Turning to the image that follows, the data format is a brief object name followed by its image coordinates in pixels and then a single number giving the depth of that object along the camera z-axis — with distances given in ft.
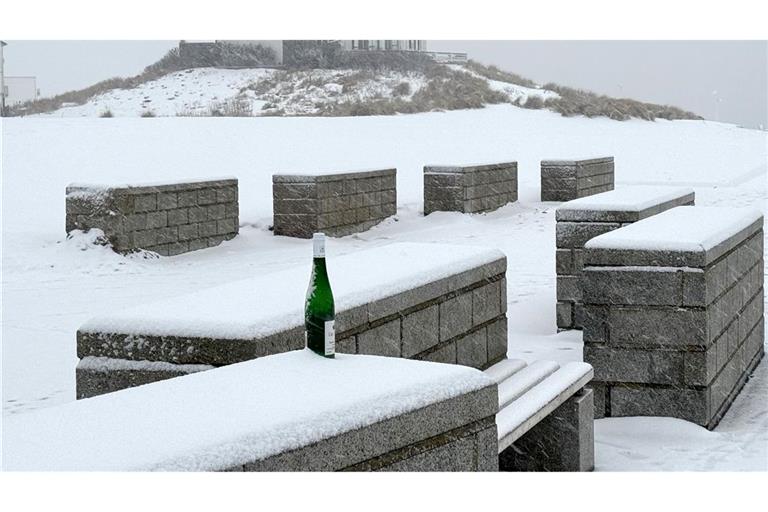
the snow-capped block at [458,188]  69.00
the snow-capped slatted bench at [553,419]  20.06
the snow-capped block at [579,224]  31.89
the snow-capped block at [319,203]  57.77
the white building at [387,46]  184.75
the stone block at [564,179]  79.87
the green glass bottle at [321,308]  14.10
